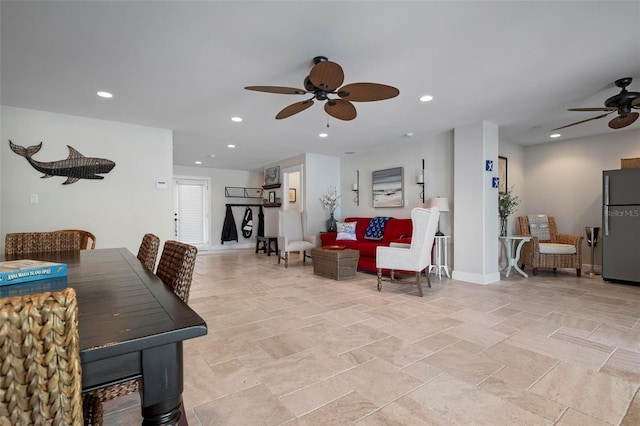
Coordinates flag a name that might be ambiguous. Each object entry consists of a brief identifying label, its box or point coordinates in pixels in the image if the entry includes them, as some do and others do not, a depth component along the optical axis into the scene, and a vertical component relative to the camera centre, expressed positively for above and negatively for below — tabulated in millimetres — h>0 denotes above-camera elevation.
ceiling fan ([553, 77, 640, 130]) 2998 +1038
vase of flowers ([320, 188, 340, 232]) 6712 +70
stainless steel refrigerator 4266 -269
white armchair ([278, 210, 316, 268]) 5988 -566
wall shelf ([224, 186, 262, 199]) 8838 +492
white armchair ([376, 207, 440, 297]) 3635 -544
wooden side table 7582 -961
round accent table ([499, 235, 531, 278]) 4906 -728
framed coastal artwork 5825 +406
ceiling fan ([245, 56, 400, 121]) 2281 +987
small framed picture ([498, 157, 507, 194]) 5496 +608
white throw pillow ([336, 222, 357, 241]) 5934 -455
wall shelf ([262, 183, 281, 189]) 7697 +585
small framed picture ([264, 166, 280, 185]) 7773 +867
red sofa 5112 -614
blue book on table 1140 -243
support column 4395 +34
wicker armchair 4934 -766
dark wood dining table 707 -312
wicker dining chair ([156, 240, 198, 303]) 1385 -280
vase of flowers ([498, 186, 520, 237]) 5160 -18
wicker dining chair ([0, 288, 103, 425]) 490 -251
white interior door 8258 -33
